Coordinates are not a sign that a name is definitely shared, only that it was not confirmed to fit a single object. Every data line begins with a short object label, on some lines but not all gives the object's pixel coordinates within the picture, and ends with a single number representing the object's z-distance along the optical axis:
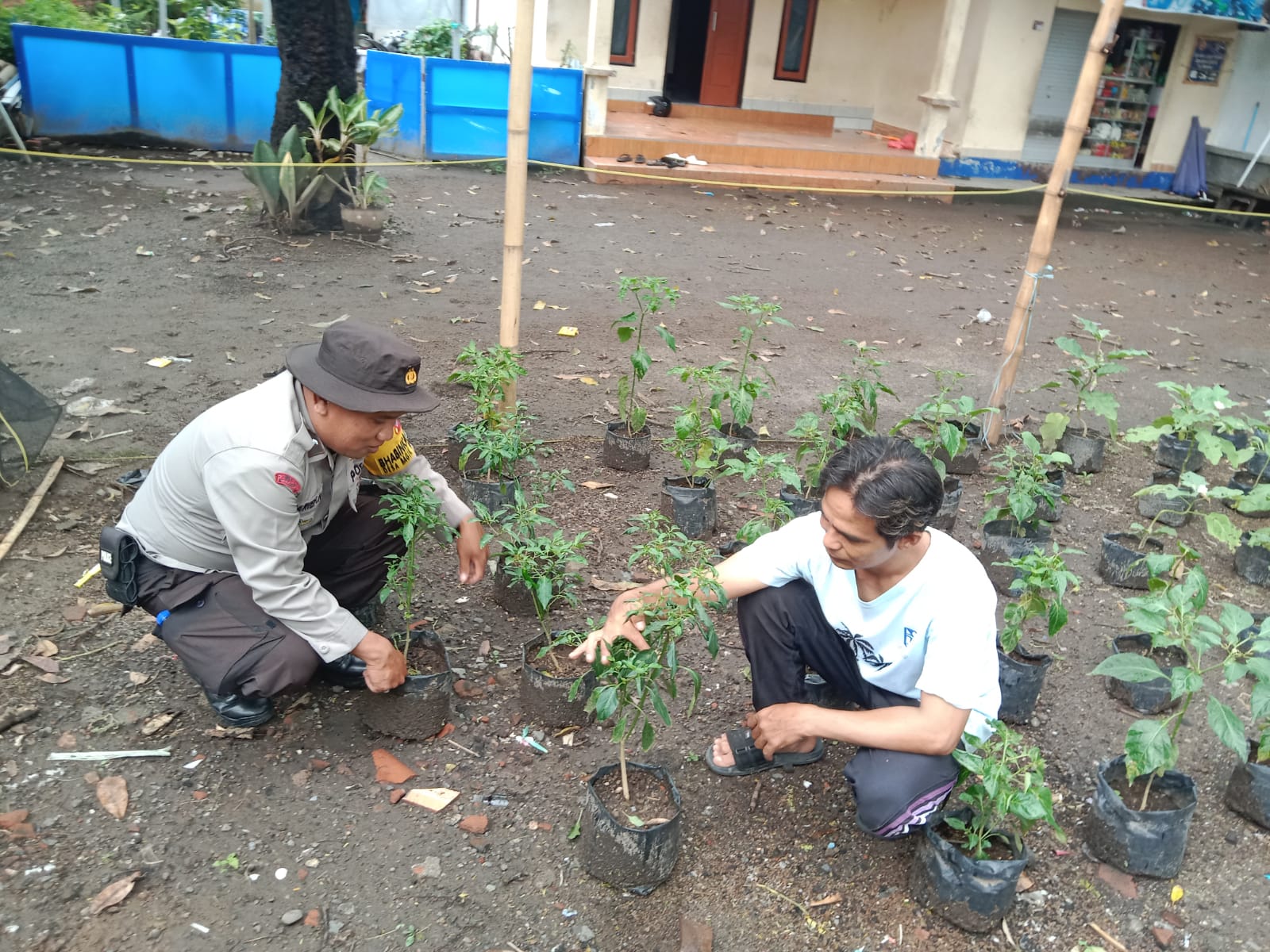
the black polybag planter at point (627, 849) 2.49
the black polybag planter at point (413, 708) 2.93
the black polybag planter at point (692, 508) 4.18
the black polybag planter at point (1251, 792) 2.93
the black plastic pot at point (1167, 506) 4.64
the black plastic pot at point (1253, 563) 4.29
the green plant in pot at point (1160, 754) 2.56
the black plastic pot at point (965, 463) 5.01
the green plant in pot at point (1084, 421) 4.71
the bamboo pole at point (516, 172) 3.98
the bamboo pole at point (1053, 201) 4.57
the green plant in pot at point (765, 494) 3.47
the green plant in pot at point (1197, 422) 4.30
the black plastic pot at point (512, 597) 3.64
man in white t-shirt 2.38
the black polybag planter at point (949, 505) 4.39
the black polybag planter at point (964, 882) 2.46
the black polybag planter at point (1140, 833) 2.68
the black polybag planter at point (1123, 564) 4.10
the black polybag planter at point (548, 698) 3.05
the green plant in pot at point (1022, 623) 3.01
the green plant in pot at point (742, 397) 4.37
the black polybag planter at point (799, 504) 4.20
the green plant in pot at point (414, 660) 2.89
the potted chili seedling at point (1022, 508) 3.92
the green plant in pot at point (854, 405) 4.28
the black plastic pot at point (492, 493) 4.05
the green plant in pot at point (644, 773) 2.46
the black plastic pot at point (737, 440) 4.60
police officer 2.57
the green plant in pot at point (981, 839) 2.36
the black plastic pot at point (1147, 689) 3.39
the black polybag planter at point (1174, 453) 5.12
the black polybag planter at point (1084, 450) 5.16
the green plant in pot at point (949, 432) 4.14
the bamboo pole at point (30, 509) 3.72
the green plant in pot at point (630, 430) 4.49
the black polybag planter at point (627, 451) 4.73
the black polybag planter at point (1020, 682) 3.23
